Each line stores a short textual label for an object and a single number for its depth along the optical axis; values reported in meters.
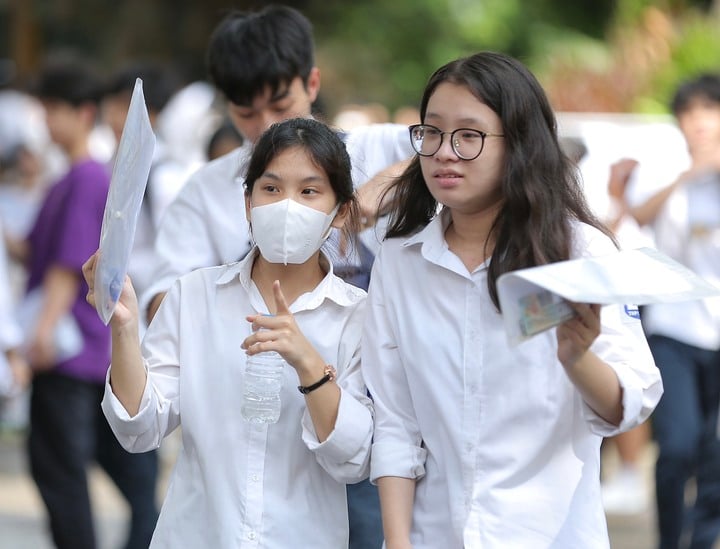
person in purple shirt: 10.98
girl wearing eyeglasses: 5.98
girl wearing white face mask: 6.11
